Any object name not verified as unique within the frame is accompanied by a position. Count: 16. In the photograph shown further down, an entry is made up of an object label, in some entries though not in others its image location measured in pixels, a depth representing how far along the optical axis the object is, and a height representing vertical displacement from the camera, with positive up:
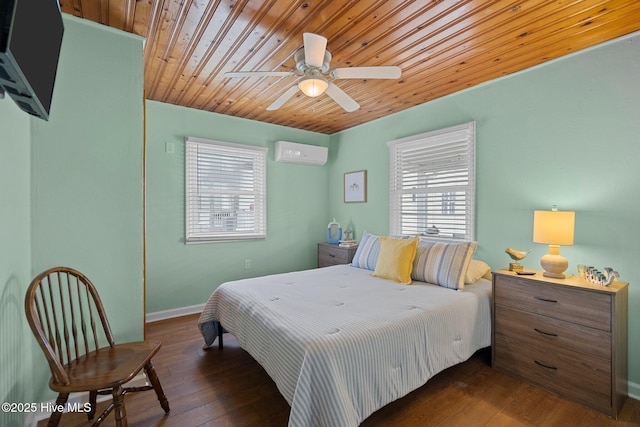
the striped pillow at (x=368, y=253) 3.13 -0.45
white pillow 2.61 -0.53
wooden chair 1.34 -0.80
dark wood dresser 1.82 -0.85
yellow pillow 2.68 -0.45
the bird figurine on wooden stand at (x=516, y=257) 2.36 -0.36
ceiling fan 1.84 +0.94
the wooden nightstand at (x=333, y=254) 3.84 -0.59
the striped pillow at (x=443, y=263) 2.48 -0.45
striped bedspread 1.45 -0.75
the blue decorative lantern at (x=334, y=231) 4.35 -0.30
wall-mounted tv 0.74 +0.48
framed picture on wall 4.15 +0.36
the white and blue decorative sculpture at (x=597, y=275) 1.90 -0.42
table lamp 2.08 -0.15
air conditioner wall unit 4.09 +0.84
